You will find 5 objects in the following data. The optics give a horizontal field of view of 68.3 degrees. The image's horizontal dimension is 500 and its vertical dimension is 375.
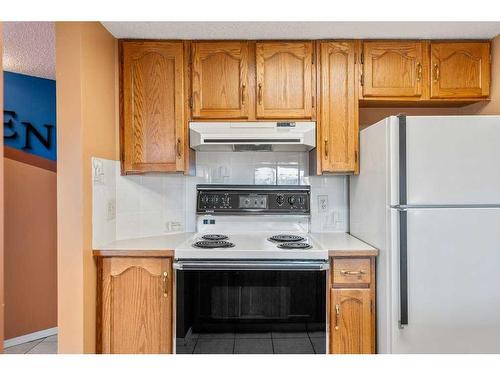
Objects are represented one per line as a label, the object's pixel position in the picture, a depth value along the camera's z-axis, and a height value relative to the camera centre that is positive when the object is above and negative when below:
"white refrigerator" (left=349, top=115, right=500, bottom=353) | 1.79 -0.23
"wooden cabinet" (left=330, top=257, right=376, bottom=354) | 1.99 -0.65
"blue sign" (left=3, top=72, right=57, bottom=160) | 3.21 +0.67
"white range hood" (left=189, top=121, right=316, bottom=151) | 2.25 +0.32
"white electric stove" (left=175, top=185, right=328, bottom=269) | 2.57 -0.17
